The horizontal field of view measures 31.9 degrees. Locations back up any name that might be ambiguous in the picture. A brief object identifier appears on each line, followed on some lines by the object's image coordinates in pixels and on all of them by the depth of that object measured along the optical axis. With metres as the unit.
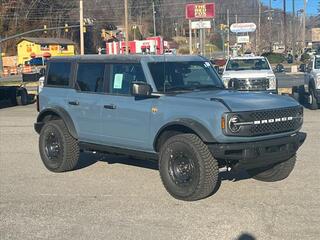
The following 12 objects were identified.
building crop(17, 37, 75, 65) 96.81
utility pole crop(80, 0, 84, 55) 47.79
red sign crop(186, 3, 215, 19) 50.22
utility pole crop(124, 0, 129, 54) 51.47
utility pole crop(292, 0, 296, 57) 82.51
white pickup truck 19.67
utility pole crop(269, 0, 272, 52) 98.44
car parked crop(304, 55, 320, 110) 17.77
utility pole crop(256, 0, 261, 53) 94.09
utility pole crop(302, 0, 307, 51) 74.75
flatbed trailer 23.67
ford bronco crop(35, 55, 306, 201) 6.87
